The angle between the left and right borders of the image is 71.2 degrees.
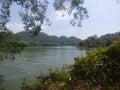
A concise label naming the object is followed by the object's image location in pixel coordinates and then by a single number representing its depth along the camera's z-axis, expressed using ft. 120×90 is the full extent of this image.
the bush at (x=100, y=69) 10.21
